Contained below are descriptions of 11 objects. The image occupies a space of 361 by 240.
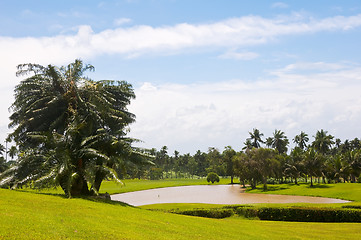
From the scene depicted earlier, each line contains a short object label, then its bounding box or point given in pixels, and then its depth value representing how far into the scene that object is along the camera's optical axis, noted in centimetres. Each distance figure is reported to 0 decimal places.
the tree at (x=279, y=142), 12762
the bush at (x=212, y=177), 11356
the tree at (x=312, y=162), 8362
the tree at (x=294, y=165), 8862
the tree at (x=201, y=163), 18180
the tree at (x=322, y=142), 11762
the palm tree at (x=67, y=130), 2752
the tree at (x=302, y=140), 13838
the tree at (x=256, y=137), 12412
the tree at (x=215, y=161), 15510
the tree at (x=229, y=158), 10625
